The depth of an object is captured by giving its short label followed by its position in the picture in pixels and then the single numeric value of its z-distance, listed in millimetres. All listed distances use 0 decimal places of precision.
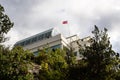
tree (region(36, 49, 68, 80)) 13041
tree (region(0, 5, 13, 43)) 10823
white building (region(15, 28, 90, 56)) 31486
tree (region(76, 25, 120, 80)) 11984
